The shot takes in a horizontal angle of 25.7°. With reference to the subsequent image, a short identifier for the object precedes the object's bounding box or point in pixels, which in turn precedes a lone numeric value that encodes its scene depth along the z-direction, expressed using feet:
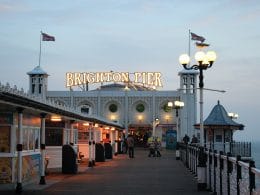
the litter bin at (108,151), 128.98
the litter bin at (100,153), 115.24
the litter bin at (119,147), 168.06
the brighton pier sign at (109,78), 280.92
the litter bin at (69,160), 79.66
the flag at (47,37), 176.45
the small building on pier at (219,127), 122.42
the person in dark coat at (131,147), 141.75
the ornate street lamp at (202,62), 60.85
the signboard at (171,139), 220.02
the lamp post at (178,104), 135.72
